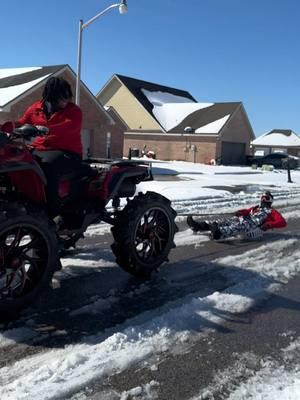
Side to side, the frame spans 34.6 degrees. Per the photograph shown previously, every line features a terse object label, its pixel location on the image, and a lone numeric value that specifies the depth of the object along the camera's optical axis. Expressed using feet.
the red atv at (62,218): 12.27
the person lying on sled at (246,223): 23.71
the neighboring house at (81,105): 77.20
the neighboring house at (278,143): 187.42
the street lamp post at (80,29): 60.34
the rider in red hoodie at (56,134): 14.17
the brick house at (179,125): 133.69
